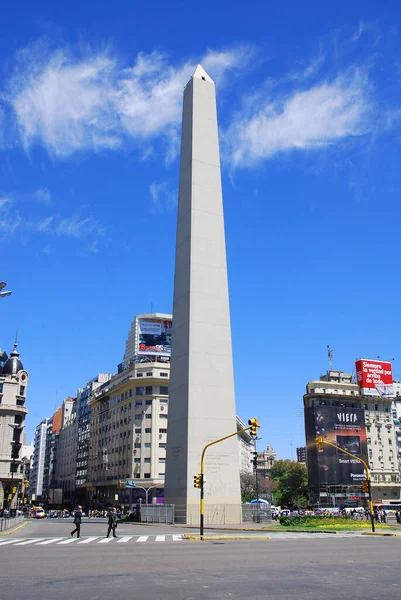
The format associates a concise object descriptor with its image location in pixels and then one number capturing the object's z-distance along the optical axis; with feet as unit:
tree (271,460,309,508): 314.02
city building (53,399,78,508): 402.13
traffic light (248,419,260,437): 93.72
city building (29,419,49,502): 580.30
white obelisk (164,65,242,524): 130.21
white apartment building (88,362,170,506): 268.62
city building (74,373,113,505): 364.42
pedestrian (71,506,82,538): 90.48
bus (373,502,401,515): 260.83
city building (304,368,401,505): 311.47
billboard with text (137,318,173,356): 296.30
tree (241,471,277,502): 247.70
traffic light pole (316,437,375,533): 117.99
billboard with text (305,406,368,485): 309.22
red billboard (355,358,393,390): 346.13
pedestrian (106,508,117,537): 89.04
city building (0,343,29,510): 243.40
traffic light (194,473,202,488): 100.12
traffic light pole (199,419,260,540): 89.57
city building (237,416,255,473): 473.26
